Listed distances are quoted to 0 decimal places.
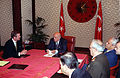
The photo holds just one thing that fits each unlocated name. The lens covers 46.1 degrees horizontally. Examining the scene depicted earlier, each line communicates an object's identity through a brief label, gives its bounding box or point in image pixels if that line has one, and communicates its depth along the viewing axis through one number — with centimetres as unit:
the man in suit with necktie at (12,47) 304
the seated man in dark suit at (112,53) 255
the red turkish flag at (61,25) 656
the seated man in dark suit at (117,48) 253
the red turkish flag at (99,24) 603
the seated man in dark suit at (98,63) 188
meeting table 201
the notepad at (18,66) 223
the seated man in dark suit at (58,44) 376
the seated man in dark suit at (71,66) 145
